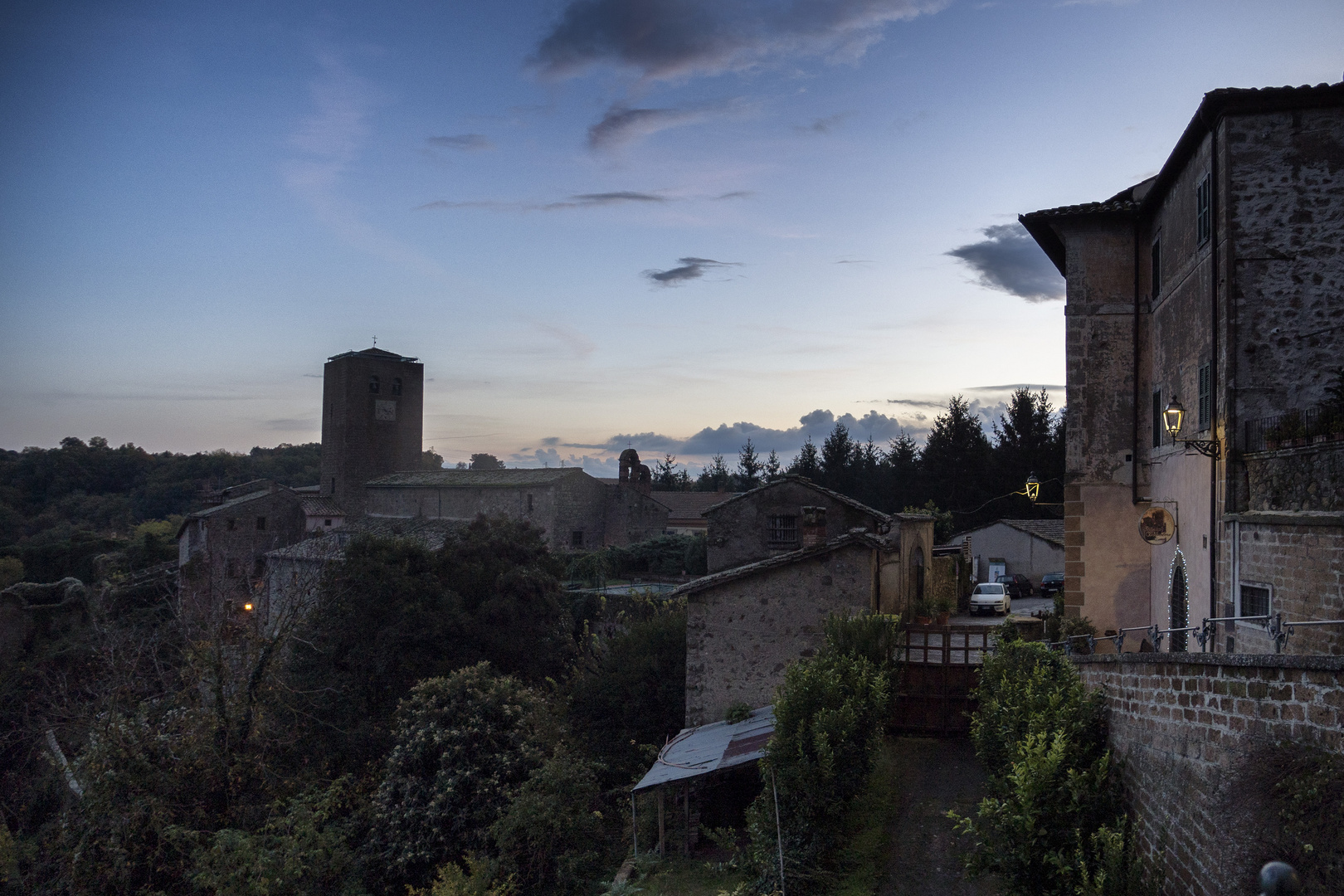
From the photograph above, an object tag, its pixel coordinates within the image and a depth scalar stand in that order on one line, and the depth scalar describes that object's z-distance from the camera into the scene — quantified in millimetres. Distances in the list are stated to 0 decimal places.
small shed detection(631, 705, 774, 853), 12383
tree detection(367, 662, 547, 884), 15742
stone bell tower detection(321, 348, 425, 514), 53375
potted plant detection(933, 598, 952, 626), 23328
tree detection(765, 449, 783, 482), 78950
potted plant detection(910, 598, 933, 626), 21927
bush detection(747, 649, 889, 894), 10078
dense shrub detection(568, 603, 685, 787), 19375
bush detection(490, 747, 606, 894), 14617
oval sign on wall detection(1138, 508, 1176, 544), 13992
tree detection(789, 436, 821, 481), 70250
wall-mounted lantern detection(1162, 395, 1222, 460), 11820
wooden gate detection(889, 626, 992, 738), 14555
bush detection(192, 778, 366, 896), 13922
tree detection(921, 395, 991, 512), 53938
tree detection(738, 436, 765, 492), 79938
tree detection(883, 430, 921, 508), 57562
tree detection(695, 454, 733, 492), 85688
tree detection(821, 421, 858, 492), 68000
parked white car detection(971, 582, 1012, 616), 28062
